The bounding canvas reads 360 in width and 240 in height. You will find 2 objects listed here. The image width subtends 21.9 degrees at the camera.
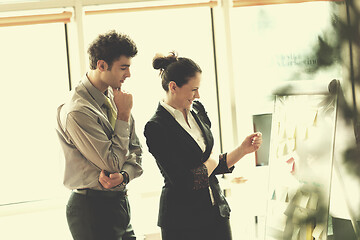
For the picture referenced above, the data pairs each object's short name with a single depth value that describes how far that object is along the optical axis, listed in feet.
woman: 13.03
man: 12.64
